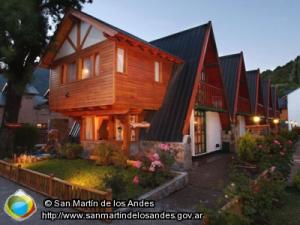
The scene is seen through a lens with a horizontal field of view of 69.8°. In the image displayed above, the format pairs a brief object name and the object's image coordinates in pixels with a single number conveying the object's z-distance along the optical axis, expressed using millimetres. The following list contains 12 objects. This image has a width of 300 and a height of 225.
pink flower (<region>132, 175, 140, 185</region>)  7003
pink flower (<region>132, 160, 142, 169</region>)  7690
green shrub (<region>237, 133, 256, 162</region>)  10027
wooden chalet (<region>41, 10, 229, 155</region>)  10086
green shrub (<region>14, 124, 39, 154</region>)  15916
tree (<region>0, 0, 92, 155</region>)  10695
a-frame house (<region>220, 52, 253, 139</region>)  16016
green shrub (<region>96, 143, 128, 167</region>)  10440
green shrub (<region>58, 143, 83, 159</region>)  12844
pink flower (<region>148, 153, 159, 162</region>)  7582
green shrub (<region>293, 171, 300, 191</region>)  7204
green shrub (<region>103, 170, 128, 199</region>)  6168
